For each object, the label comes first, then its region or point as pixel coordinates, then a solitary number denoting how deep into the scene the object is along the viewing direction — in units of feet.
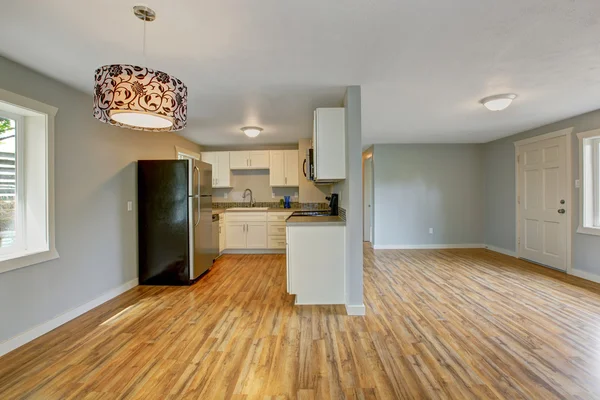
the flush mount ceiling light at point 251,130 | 14.62
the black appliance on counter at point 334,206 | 13.17
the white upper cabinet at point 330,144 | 10.05
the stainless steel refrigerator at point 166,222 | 12.39
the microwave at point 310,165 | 12.88
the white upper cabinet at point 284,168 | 19.07
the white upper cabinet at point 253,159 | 19.36
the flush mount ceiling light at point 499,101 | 10.19
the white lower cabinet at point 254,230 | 18.28
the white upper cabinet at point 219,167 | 19.54
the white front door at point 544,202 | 13.80
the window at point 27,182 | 7.59
